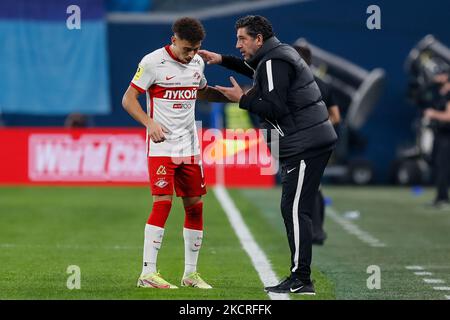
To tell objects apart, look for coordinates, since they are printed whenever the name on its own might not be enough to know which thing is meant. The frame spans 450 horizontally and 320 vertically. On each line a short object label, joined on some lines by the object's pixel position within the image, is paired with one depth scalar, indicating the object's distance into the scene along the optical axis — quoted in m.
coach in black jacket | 18.20
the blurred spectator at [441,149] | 39.78
